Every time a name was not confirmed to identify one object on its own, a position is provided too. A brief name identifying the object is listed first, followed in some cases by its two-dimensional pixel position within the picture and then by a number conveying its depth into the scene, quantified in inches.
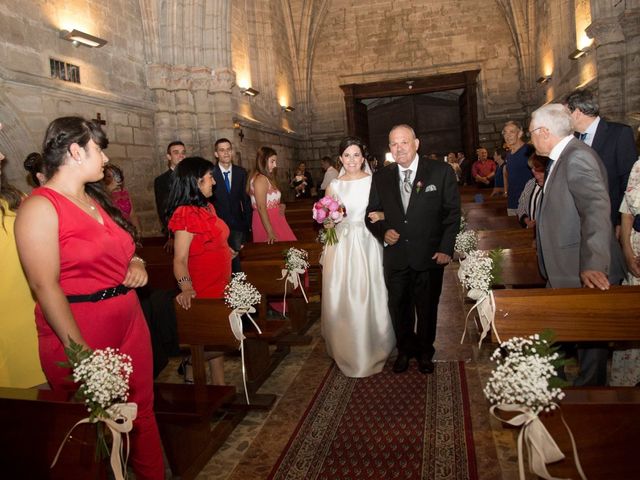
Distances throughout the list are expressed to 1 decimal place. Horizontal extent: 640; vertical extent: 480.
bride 167.2
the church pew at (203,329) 129.2
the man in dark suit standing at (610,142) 147.3
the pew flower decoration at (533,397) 62.6
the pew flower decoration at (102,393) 69.2
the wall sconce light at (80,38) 290.4
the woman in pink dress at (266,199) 226.8
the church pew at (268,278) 187.8
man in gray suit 105.4
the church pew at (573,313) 98.7
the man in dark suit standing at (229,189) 221.8
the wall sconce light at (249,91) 530.0
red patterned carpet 113.5
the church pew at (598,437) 65.9
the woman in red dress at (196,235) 135.2
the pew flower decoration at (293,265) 180.4
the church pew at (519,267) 165.2
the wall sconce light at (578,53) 443.8
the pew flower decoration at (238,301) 128.1
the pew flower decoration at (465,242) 177.0
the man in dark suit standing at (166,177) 238.1
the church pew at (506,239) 205.8
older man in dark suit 161.3
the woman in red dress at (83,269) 79.1
